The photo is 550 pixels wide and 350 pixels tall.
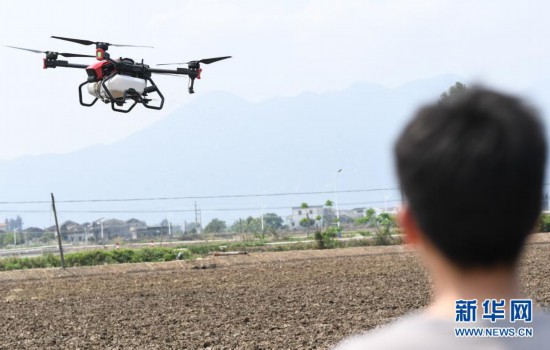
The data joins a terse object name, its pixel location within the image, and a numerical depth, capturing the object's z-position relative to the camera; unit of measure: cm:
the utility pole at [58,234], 3175
